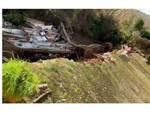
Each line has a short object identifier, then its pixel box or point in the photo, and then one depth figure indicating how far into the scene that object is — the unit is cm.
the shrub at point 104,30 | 574
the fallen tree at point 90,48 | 504
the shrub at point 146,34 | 579
